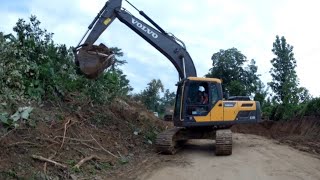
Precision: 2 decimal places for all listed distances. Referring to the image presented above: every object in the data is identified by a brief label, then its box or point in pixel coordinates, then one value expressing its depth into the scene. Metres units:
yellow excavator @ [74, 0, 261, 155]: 7.49
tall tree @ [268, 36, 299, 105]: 20.07
